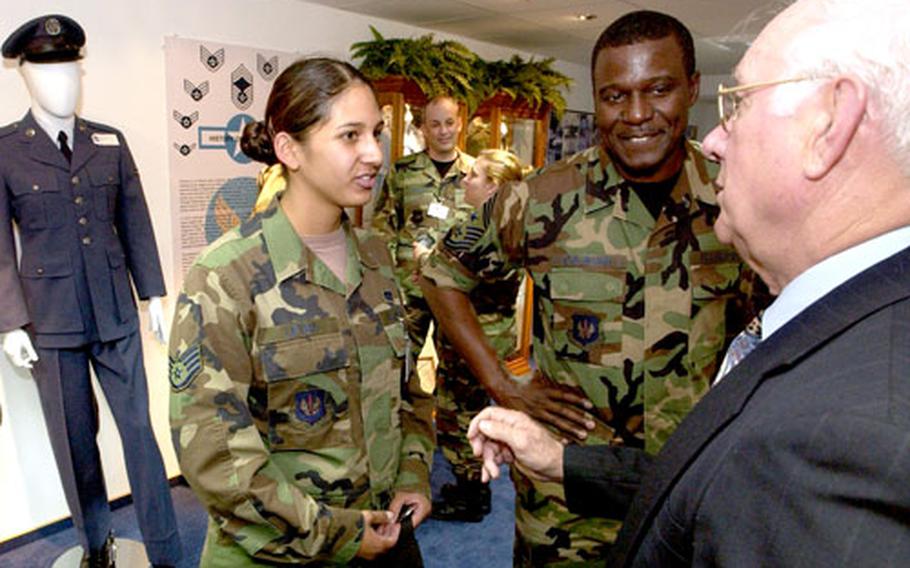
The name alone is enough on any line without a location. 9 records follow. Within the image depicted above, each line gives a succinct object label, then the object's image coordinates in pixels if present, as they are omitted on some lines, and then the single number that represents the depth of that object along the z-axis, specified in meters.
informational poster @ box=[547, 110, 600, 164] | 6.19
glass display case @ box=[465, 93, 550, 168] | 4.78
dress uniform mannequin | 2.45
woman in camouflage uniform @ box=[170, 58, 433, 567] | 1.26
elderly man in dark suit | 0.49
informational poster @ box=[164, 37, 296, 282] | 3.23
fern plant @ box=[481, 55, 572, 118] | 4.69
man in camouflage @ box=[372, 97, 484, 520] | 3.76
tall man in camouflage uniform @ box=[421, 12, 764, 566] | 1.48
